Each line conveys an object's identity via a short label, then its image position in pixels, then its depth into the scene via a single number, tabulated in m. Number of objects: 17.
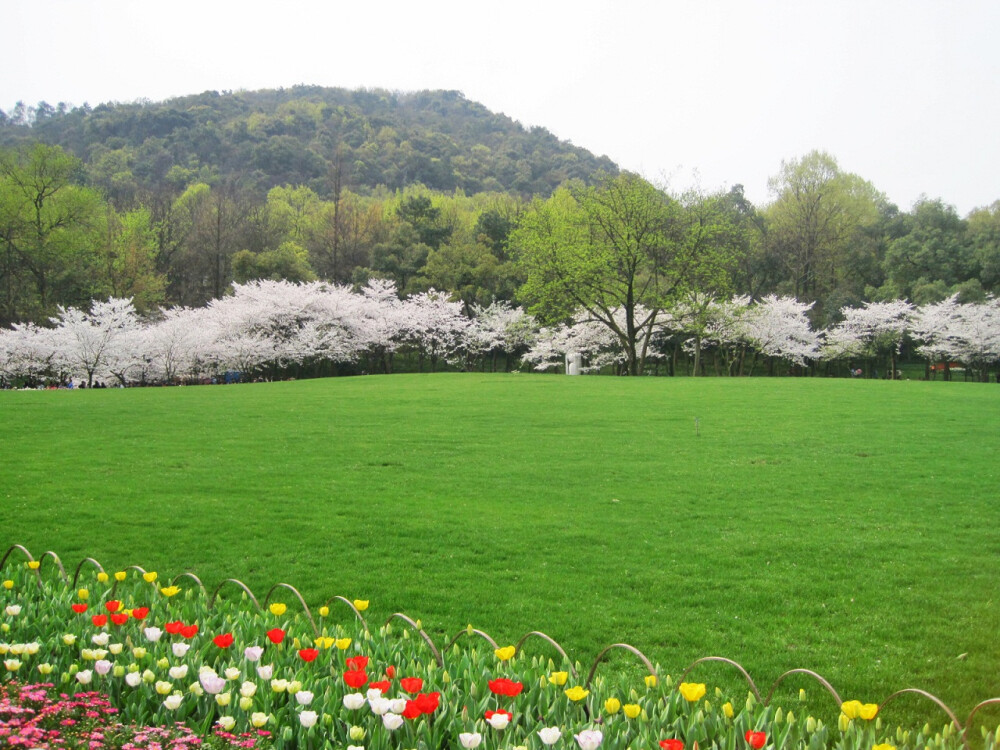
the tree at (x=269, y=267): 42.16
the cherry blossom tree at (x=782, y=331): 39.38
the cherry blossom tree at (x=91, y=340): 29.95
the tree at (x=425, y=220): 47.50
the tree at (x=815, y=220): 47.44
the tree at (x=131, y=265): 43.00
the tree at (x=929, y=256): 41.78
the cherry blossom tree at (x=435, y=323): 39.25
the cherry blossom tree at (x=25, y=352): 30.39
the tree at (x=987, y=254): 40.53
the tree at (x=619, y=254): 35.12
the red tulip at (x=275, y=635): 3.44
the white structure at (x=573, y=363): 38.60
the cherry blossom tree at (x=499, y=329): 41.31
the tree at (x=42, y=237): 39.72
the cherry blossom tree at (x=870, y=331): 38.88
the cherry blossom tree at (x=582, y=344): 40.31
